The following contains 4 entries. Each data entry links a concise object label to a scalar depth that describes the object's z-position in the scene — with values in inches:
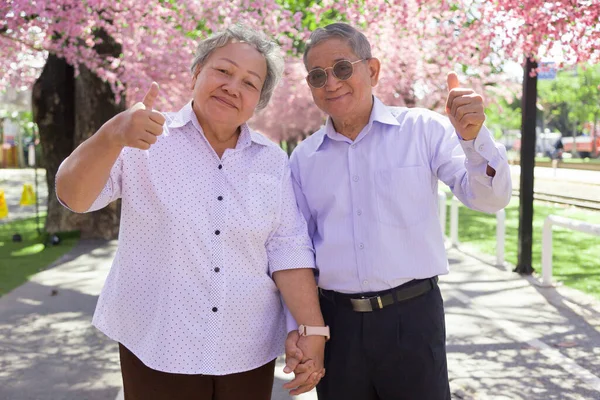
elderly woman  103.4
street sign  353.4
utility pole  399.2
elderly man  119.6
